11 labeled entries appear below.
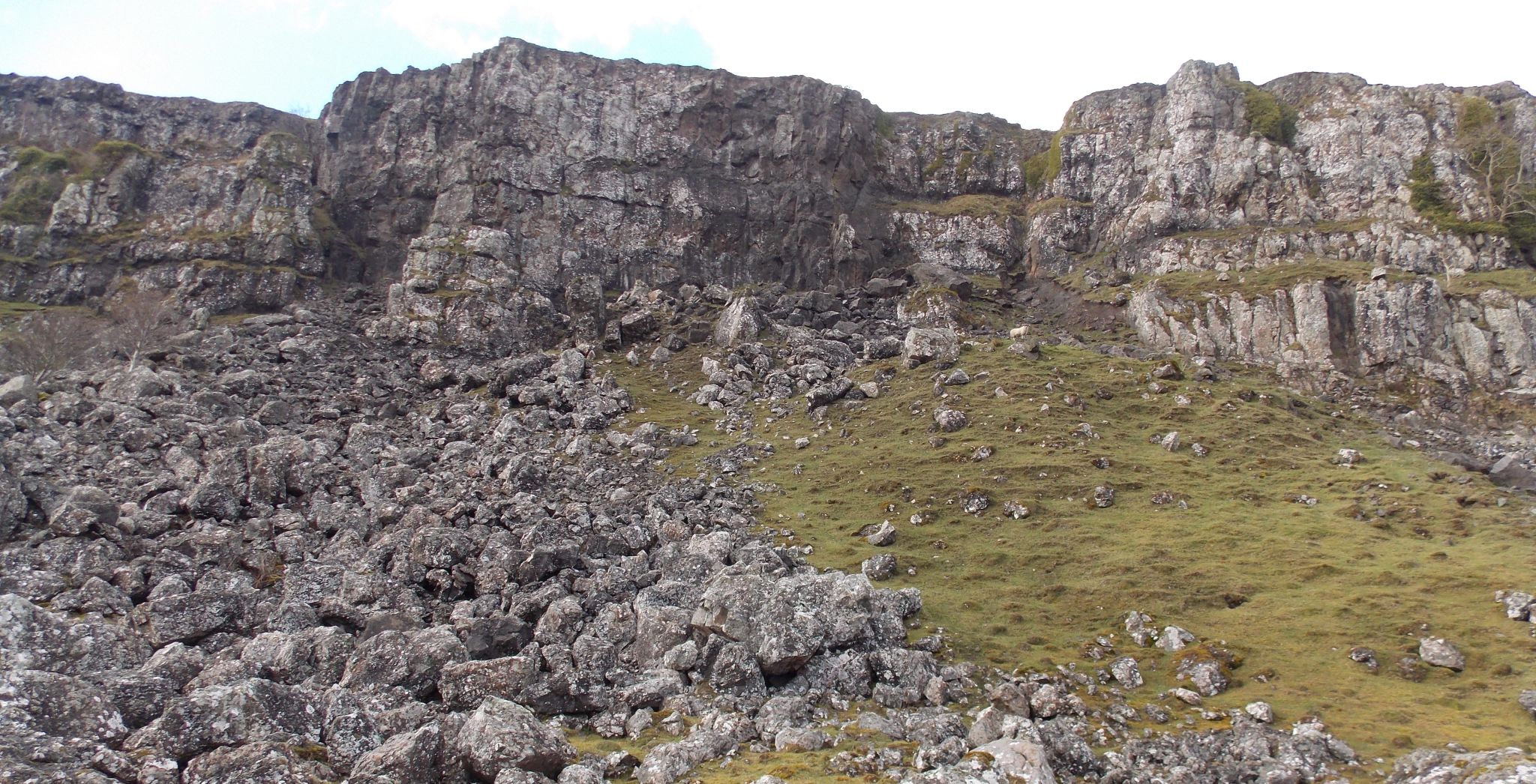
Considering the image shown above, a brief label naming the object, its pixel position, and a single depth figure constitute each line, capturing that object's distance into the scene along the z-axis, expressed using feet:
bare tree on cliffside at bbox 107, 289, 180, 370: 239.09
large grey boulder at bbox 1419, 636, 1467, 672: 96.37
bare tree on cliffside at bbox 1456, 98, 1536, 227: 271.69
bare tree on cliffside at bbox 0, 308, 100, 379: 221.05
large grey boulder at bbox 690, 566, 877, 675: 85.35
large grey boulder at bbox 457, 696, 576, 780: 55.16
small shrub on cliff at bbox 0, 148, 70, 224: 319.68
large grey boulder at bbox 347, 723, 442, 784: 52.95
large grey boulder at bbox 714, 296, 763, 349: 276.62
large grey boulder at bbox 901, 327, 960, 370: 244.22
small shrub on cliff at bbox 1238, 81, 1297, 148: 321.11
